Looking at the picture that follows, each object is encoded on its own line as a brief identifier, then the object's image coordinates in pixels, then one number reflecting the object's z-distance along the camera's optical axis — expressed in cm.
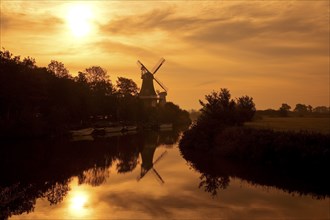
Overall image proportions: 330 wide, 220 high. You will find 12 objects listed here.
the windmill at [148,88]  12425
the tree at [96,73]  11831
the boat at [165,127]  10247
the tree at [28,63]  7235
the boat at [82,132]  6850
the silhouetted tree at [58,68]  9900
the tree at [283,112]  9453
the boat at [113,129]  8095
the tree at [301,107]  16177
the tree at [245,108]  5203
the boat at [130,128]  8716
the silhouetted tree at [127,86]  12338
